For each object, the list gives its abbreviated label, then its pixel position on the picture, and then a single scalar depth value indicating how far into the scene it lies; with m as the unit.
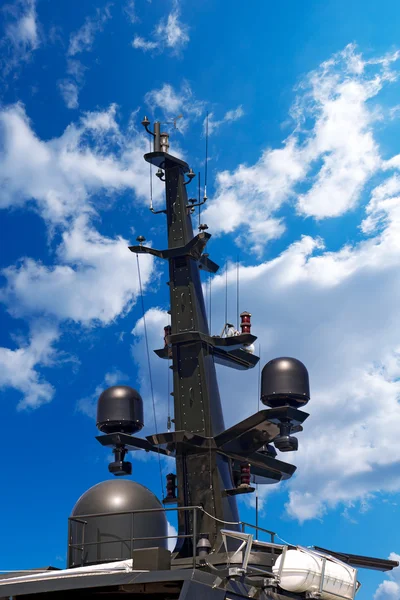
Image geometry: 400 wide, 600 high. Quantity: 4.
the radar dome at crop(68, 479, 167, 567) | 21.44
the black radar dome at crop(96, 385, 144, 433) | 26.59
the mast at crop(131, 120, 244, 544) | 24.75
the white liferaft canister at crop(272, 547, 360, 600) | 19.69
